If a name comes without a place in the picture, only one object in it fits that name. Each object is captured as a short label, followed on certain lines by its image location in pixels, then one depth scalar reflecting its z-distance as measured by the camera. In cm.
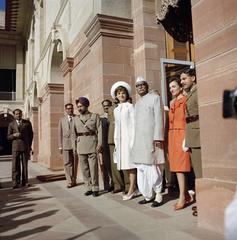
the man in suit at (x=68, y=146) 694
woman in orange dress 397
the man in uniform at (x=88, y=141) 556
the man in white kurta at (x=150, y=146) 433
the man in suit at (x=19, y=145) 705
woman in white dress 502
